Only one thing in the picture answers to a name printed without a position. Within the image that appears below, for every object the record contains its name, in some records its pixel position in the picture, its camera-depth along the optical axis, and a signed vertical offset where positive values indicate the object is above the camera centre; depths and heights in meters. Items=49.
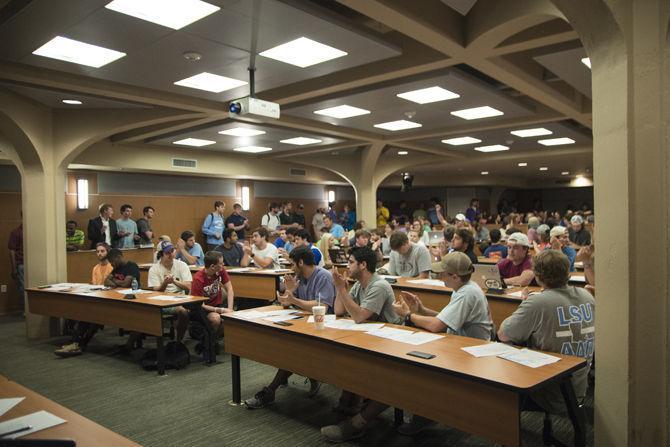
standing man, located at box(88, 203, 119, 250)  9.17 -0.11
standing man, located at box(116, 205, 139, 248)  9.52 -0.12
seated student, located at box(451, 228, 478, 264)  5.27 -0.24
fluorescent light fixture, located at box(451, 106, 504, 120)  7.06 +1.65
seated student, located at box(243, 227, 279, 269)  7.45 -0.49
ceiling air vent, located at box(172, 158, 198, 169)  10.59 +1.38
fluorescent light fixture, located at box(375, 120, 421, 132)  7.95 +1.66
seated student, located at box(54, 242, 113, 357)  5.66 -1.33
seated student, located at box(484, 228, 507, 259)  7.04 -0.47
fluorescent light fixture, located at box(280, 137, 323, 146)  9.39 +1.65
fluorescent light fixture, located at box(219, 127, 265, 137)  8.30 +1.65
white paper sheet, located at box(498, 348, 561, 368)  2.50 -0.78
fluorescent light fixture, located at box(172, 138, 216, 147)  9.45 +1.68
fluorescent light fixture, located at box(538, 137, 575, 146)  10.07 +1.68
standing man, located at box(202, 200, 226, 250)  11.02 -0.15
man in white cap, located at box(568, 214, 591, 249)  8.06 -0.30
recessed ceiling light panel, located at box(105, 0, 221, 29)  3.43 +1.62
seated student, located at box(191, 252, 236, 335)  5.29 -0.76
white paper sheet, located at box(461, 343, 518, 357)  2.70 -0.78
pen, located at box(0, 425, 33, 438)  1.81 -0.80
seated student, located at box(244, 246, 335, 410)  4.15 -0.60
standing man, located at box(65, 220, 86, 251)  9.15 -0.21
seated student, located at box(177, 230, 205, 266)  7.49 -0.46
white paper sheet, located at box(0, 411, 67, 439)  1.86 -0.81
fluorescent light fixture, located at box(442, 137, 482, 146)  9.74 +1.66
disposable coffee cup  3.44 -0.70
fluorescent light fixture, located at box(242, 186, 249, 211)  13.47 +0.70
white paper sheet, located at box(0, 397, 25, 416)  2.08 -0.81
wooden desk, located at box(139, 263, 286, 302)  6.79 -0.92
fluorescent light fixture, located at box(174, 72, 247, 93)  5.36 +1.67
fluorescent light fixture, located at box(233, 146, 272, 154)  10.56 +1.69
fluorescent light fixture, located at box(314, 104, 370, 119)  6.84 +1.64
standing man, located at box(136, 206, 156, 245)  10.02 -0.11
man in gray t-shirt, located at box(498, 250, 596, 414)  2.73 -0.63
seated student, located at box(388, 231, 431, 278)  5.80 -0.51
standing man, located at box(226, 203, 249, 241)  11.05 +0.03
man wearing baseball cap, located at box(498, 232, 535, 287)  4.95 -0.52
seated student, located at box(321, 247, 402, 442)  3.49 -0.61
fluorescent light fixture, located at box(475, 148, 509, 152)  10.88 +1.68
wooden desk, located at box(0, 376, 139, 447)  1.77 -0.82
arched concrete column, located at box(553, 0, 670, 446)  2.25 -0.02
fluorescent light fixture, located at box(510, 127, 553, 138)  8.81 +1.65
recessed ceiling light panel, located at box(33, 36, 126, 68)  4.20 +1.64
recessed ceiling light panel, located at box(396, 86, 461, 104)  5.91 +1.63
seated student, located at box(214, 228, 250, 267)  7.89 -0.51
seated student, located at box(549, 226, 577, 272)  5.64 -0.31
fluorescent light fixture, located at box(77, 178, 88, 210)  10.09 +0.67
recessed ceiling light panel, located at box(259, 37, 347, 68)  4.30 +1.63
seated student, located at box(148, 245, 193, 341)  5.90 -0.66
